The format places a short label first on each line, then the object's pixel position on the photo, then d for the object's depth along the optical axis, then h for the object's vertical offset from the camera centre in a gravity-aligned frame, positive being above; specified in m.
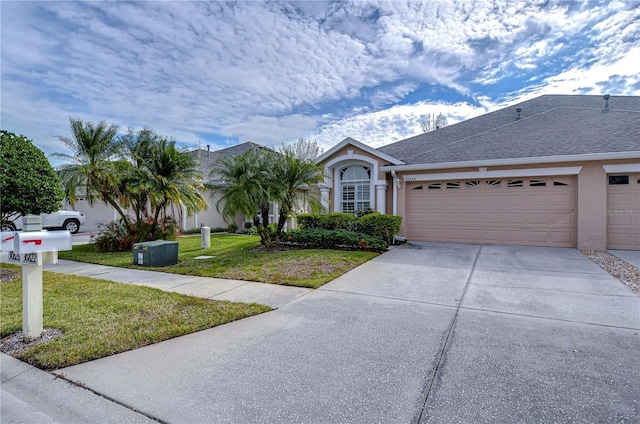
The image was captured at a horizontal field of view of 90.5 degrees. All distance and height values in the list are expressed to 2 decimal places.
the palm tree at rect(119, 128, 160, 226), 10.98 +1.85
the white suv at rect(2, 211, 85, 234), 16.52 -0.40
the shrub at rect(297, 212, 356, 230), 11.44 -0.35
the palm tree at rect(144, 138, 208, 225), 10.93 +1.30
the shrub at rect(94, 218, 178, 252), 10.76 -0.77
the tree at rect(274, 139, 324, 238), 10.10 +1.12
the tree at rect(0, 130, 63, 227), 6.10 +0.69
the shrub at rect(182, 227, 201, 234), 16.41 -0.97
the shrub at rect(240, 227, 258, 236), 15.97 -0.97
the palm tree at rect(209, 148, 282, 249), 9.40 +0.88
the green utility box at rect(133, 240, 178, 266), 8.05 -1.05
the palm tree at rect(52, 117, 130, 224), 10.42 +1.84
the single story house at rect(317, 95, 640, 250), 9.64 +1.14
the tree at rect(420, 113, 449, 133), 30.31 +8.72
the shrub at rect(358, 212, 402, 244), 10.77 -0.47
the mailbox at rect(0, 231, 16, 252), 3.55 -0.30
